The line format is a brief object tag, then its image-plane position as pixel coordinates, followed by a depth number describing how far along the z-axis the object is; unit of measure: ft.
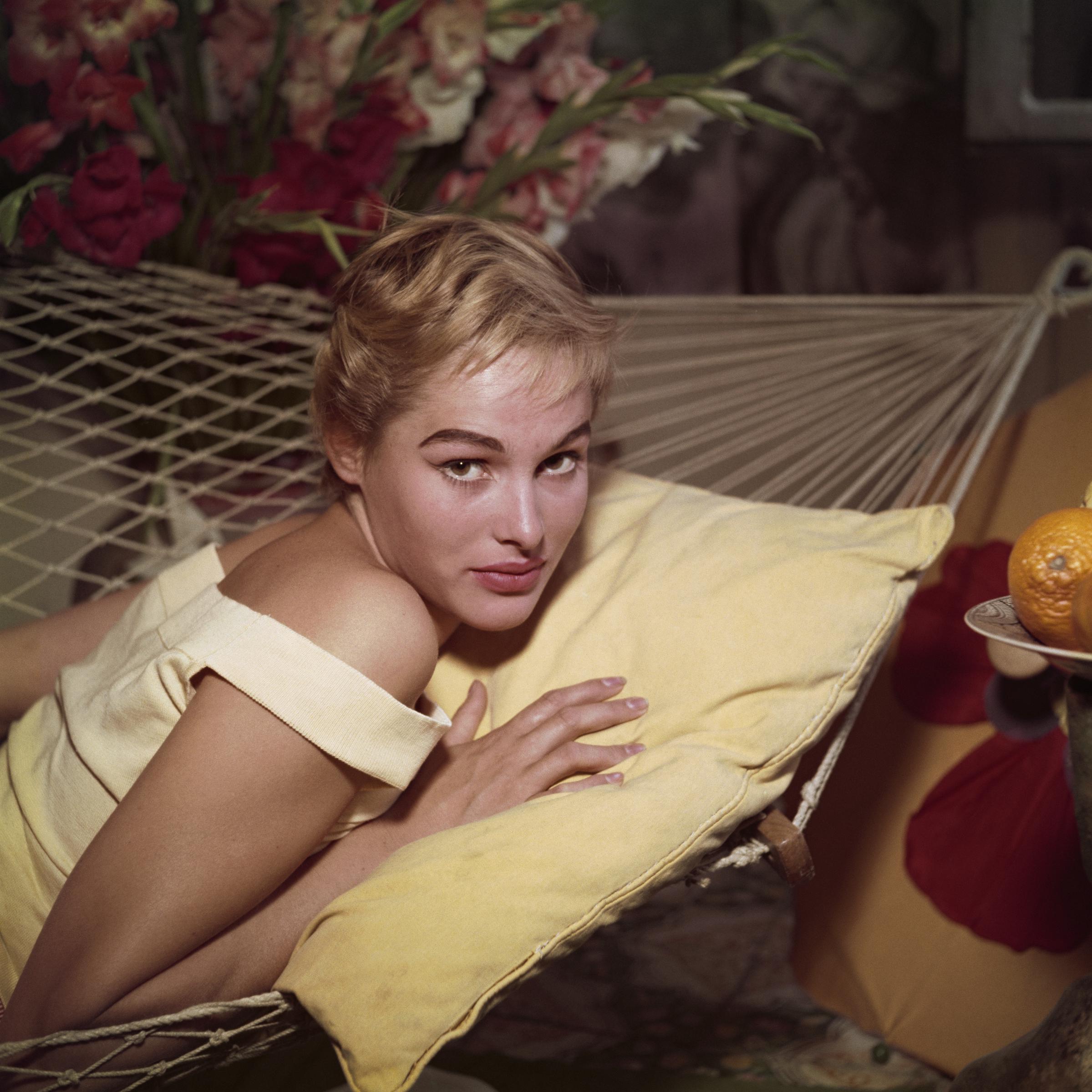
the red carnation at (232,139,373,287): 4.52
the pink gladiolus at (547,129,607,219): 4.97
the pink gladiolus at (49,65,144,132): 4.25
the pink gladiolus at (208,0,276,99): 4.57
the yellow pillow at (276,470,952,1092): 2.68
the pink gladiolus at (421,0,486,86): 4.62
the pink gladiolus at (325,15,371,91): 4.51
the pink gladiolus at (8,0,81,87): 4.09
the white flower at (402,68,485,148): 4.79
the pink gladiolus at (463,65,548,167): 5.03
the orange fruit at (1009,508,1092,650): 2.58
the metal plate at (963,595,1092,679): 2.44
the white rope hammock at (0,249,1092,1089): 4.56
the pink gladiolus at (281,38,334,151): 4.60
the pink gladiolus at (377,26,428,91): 4.69
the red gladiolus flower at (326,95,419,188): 4.61
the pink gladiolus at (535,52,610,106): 4.93
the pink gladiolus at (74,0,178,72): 4.17
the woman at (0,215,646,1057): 2.73
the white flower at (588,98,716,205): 5.12
